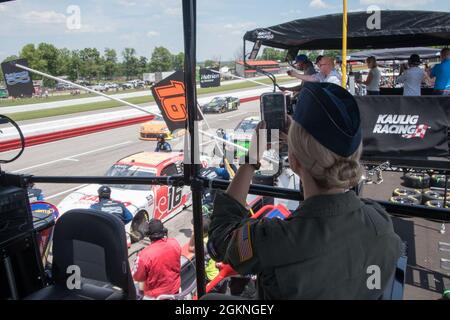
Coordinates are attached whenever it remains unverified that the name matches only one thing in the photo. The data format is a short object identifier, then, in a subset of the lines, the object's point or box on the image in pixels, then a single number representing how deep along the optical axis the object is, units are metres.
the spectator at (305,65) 6.38
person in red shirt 4.19
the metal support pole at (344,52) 3.89
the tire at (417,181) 10.20
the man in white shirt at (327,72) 5.54
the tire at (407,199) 8.46
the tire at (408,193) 8.88
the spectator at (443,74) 6.11
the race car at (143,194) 7.43
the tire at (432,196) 8.60
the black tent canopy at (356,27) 4.93
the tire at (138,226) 7.14
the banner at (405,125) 5.02
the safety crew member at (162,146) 10.84
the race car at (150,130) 18.50
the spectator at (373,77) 7.97
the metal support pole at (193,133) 1.69
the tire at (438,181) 10.14
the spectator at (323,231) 0.97
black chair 1.96
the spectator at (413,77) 6.22
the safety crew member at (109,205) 6.52
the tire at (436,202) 7.95
